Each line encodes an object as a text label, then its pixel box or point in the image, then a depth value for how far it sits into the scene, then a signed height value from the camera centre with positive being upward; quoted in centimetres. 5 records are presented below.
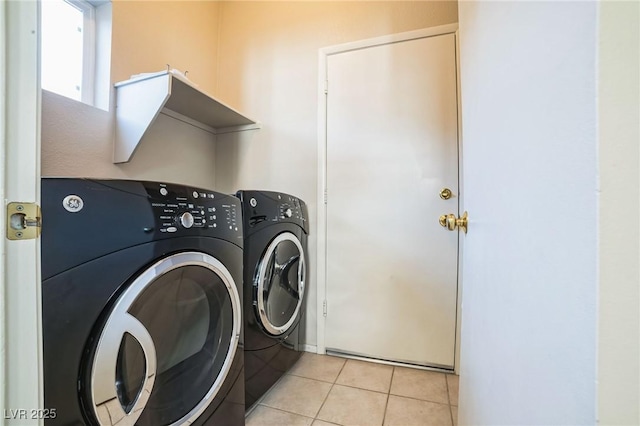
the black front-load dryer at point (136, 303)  58 -25
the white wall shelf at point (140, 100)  129 +55
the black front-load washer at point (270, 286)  119 -38
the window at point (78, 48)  121 +80
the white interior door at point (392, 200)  158 +8
